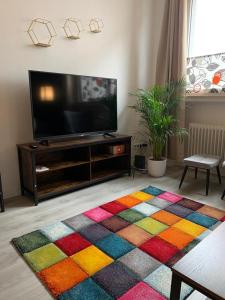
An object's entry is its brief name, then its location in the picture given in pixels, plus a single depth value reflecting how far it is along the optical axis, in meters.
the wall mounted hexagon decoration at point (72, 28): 2.67
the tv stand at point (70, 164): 2.35
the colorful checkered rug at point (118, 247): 1.34
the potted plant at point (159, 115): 3.04
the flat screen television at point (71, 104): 2.33
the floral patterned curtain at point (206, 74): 3.05
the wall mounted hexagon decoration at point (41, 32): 2.42
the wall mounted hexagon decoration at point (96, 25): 2.90
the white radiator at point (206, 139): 3.06
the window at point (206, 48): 3.03
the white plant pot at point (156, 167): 3.18
